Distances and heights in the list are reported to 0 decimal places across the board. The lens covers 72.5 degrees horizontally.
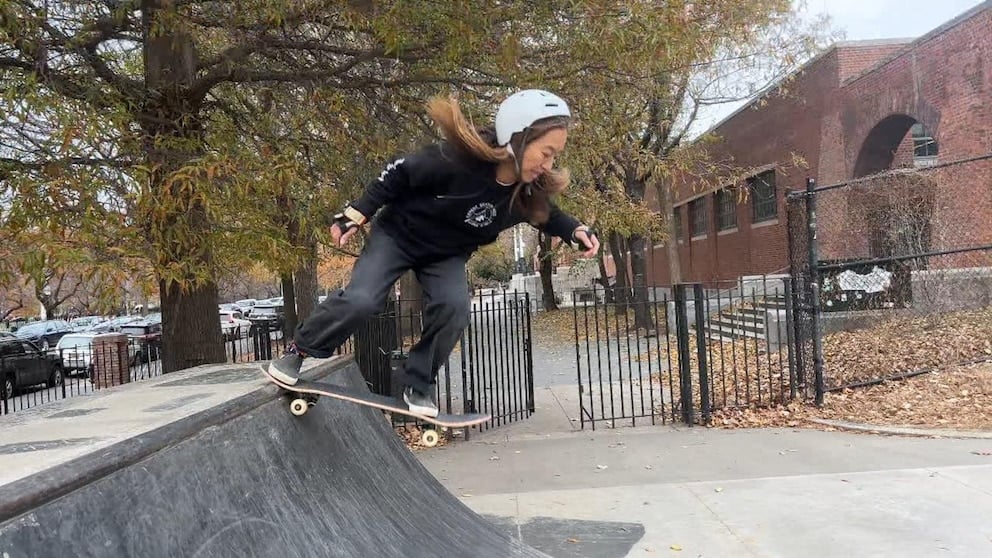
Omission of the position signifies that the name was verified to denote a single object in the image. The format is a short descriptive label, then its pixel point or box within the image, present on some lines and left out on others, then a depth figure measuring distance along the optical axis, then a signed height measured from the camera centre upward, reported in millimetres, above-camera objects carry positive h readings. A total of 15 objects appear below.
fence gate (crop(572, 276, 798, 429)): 7793 -1501
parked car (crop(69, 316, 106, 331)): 40934 -704
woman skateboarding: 2939 +358
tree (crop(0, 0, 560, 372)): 4512 +1952
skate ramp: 1812 -704
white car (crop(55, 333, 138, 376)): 20994 -1022
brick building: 13398 +3551
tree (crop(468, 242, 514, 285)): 58034 +2040
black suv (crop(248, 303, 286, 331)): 40456 -525
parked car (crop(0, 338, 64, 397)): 16281 -1291
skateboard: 3255 -505
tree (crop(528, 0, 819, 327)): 5551 +2063
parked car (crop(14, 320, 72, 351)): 31767 -860
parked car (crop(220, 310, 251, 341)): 31634 -701
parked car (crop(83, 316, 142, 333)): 28912 -697
